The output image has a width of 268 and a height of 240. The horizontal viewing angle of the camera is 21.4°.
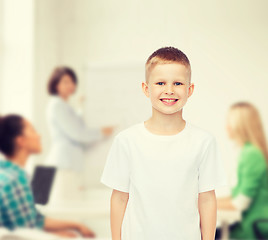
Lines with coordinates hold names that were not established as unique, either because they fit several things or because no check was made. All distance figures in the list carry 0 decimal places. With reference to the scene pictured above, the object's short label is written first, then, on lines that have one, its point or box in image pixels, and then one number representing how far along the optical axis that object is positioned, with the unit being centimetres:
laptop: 374
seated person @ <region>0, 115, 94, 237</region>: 420
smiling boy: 208
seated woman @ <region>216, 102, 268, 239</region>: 507
